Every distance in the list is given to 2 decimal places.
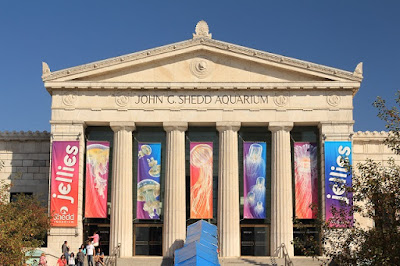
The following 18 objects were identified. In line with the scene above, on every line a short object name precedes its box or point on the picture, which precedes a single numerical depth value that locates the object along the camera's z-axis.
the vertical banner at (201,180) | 40.72
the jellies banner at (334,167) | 39.34
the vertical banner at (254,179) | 40.72
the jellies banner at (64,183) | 40.06
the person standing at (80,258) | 33.56
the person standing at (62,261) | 32.12
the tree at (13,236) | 23.50
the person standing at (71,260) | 33.16
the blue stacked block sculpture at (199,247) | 27.67
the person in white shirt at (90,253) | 34.25
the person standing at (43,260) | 31.05
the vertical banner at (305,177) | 40.56
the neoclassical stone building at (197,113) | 40.78
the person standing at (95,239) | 37.08
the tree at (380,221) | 18.20
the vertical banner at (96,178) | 40.97
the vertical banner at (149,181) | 41.00
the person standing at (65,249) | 35.15
